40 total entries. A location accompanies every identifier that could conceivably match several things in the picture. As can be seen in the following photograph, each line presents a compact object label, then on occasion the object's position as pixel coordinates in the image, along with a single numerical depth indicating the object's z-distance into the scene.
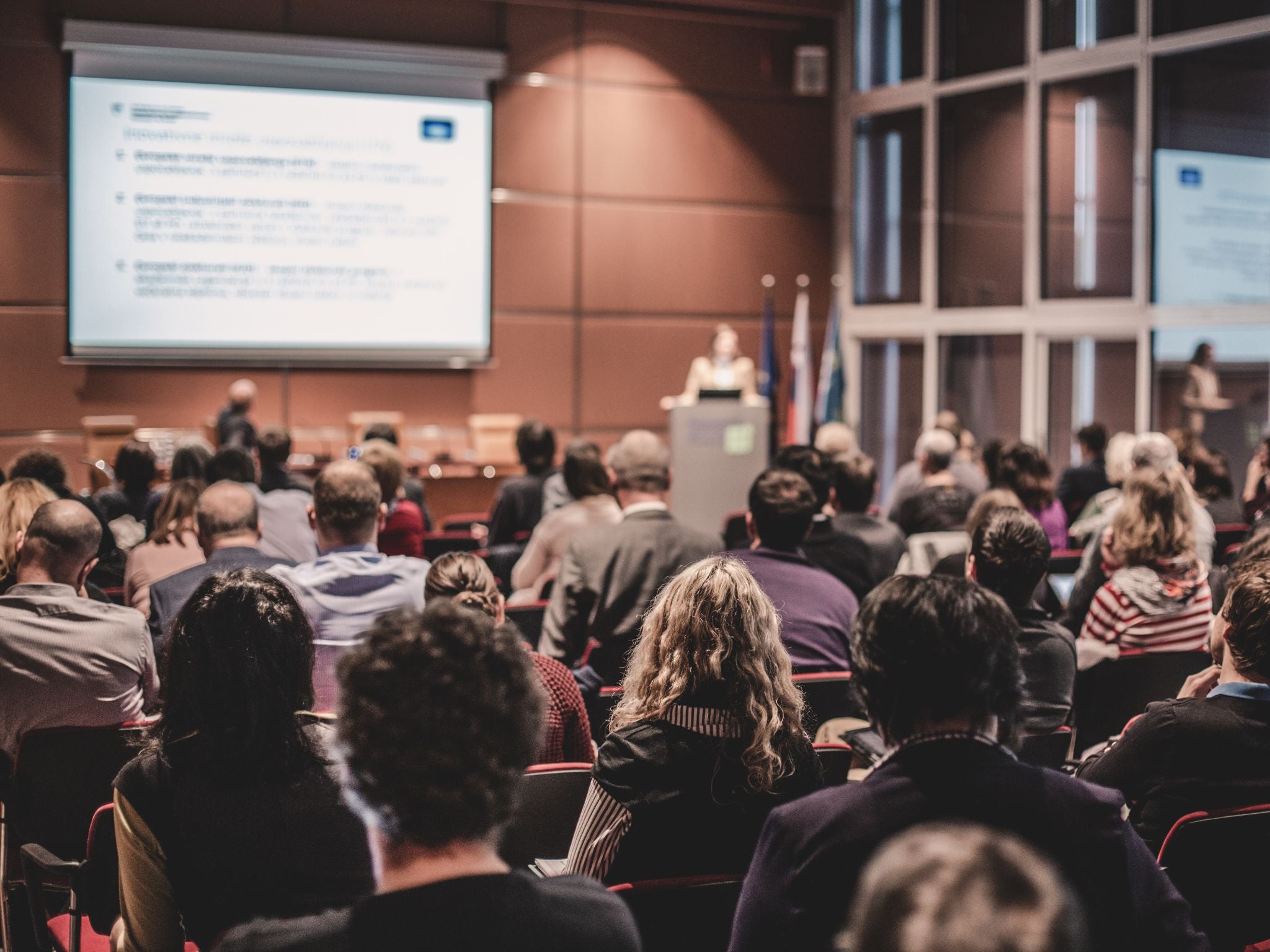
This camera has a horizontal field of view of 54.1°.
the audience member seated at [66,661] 2.97
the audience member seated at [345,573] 3.40
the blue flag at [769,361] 10.55
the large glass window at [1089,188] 9.23
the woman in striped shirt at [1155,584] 3.73
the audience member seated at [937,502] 5.83
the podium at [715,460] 8.34
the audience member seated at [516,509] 6.11
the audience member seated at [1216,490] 5.88
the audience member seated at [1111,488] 5.70
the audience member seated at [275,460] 6.17
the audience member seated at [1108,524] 4.24
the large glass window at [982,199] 10.12
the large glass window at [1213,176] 8.30
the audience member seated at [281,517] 5.41
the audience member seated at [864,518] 4.70
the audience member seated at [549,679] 2.79
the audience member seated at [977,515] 3.89
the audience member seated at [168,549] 4.34
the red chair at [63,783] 2.72
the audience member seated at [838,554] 4.38
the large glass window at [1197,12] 8.25
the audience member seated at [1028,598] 3.15
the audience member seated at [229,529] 3.85
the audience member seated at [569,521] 4.80
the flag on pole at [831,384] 10.68
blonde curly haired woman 2.06
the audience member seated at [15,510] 3.78
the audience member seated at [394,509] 5.23
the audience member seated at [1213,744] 2.24
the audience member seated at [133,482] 5.55
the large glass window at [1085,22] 9.09
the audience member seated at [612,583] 4.00
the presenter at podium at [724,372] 9.72
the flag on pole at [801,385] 10.83
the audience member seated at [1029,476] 5.43
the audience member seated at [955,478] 6.89
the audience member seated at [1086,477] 7.17
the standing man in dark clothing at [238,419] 8.85
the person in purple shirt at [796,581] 3.62
